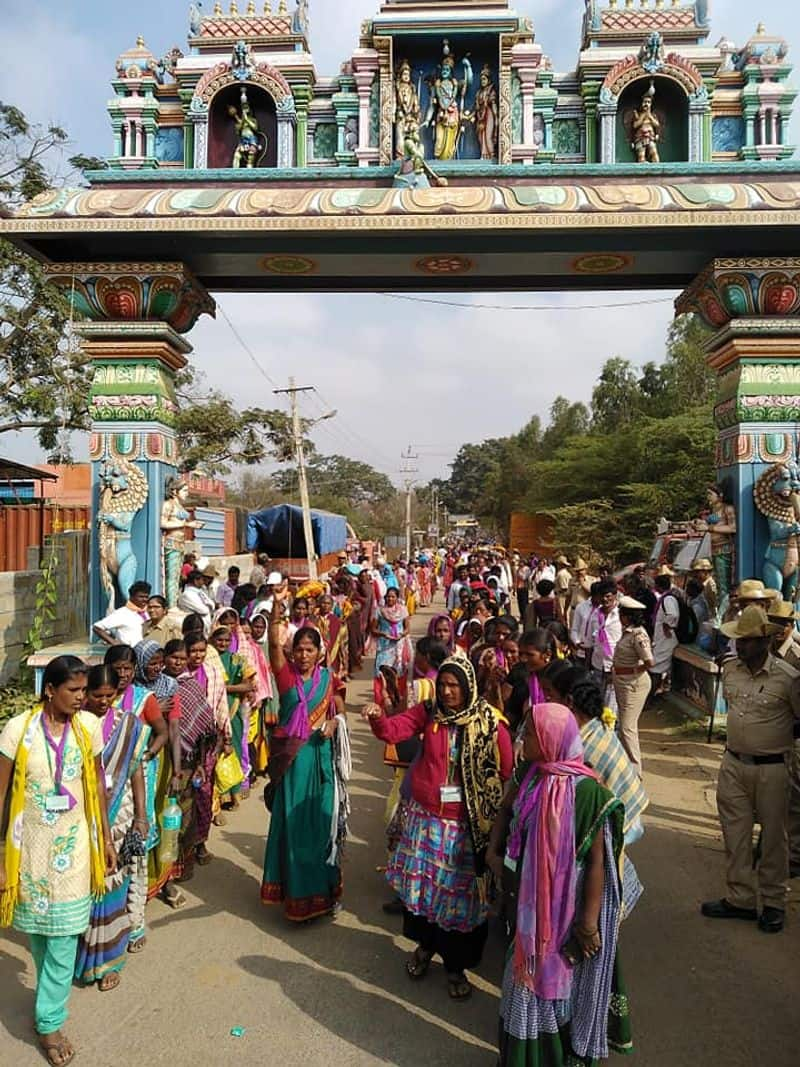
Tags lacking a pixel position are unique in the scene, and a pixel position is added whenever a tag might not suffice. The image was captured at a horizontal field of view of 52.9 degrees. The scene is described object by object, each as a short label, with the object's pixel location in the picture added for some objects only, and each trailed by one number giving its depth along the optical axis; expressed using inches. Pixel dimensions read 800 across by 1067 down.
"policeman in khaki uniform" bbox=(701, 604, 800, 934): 148.8
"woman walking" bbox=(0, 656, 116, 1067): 111.0
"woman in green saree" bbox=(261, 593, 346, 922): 149.8
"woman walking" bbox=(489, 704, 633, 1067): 96.5
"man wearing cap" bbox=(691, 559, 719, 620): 302.0
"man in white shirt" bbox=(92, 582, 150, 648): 233.1
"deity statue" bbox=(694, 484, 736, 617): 283.3
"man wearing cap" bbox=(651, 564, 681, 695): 296.5
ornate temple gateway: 268.4
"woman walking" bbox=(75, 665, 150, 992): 129.1
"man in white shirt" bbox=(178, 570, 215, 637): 291.5
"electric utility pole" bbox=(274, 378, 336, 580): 737.6
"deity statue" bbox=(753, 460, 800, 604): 270.1
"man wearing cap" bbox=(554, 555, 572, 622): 424.5
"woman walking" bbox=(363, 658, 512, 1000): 126.3
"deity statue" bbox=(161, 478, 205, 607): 293.3
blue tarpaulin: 880.3
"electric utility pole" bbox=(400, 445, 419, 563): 1458.5
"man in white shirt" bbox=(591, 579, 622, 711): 246.1
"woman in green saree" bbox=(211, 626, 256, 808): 201.9
